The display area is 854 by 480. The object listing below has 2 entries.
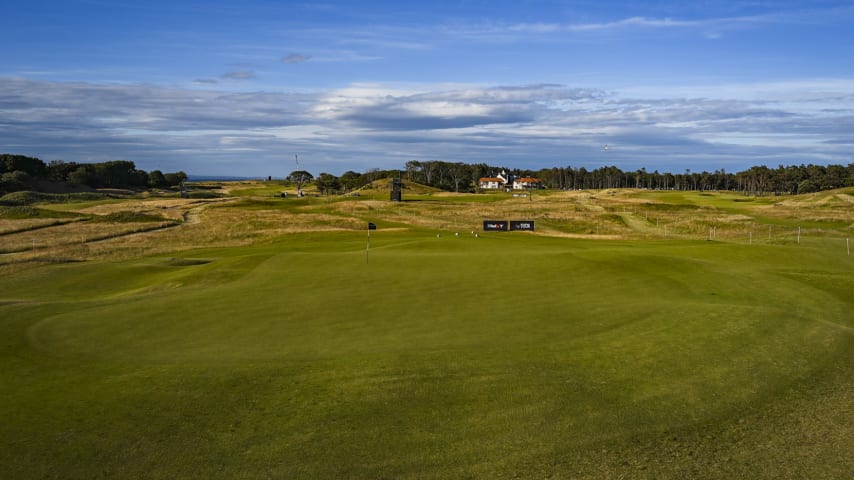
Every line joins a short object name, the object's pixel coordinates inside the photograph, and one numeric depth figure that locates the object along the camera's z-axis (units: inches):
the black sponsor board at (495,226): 2776.3
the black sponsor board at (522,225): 2817.4
